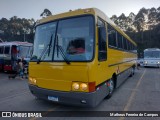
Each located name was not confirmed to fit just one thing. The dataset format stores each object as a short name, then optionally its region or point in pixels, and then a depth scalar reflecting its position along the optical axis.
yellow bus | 3.28
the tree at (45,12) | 39.86
